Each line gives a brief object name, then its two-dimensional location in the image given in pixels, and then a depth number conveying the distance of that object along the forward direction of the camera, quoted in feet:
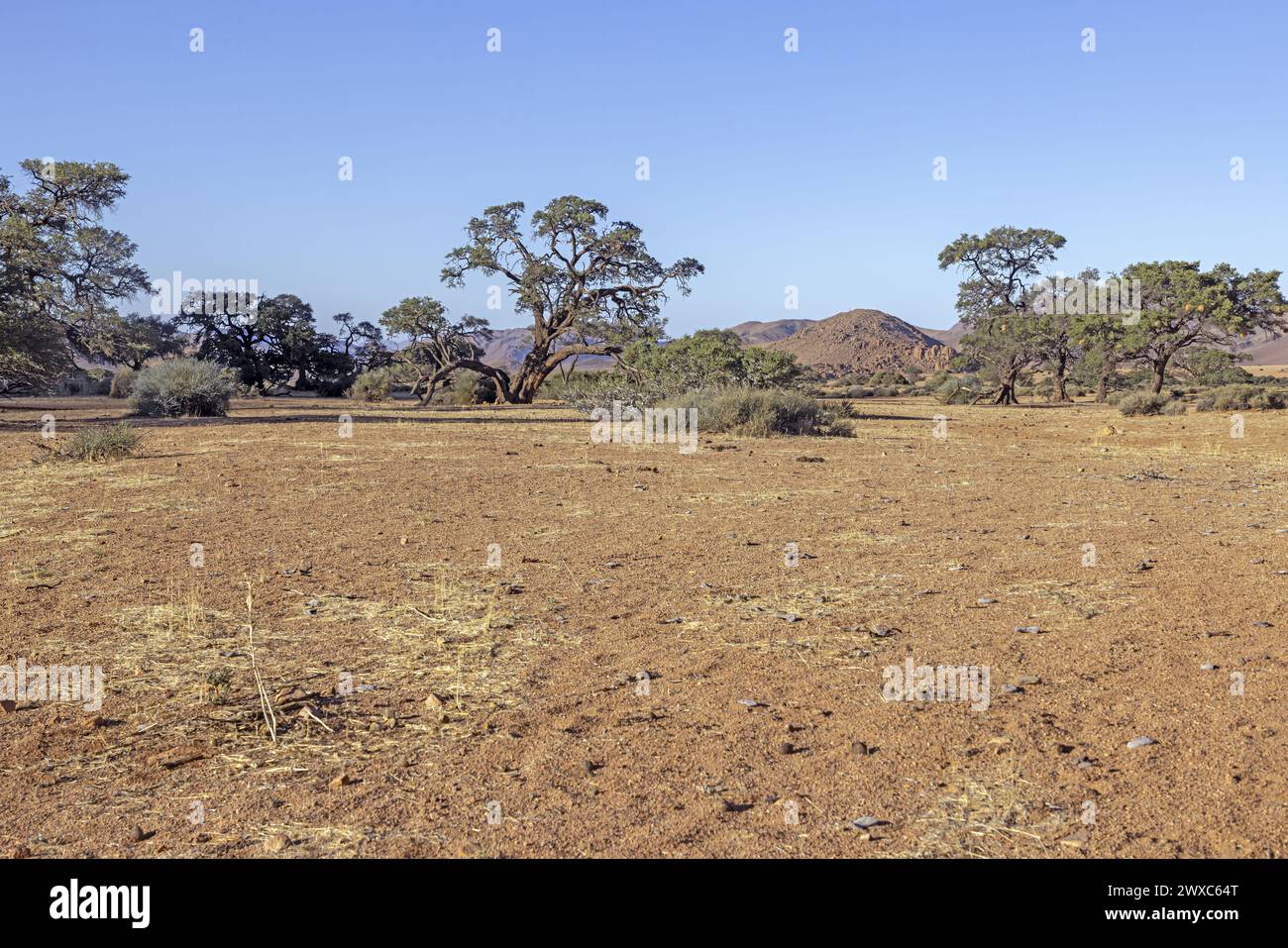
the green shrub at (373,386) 127.95
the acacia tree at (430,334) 124.77
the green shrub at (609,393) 83.18
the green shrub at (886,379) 187.01
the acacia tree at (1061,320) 114.42
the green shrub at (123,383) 126.52
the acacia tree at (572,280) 118.52
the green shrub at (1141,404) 86.22
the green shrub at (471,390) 114.52
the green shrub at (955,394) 122.31
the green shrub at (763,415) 63.52
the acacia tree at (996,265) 135.85
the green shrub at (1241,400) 89.20
